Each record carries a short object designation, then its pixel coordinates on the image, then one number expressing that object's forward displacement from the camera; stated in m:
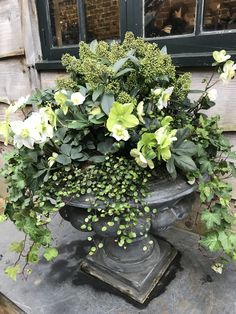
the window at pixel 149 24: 1.00
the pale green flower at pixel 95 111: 0.74
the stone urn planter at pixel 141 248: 0.76
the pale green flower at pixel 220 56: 0.82
